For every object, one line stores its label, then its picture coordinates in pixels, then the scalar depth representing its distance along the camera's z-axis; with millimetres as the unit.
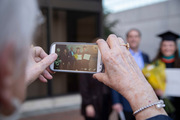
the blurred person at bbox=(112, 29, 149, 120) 2740
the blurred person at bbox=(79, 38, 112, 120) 2953
